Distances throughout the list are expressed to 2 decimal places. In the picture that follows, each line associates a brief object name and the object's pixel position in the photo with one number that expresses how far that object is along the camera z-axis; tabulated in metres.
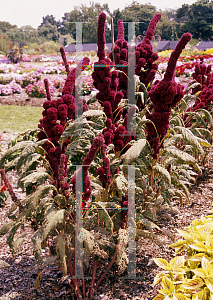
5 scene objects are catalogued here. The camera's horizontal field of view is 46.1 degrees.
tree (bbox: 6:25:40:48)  46.69
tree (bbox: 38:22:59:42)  52.36
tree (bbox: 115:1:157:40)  21.80
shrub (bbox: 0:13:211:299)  1.32
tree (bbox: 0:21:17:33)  59.34
